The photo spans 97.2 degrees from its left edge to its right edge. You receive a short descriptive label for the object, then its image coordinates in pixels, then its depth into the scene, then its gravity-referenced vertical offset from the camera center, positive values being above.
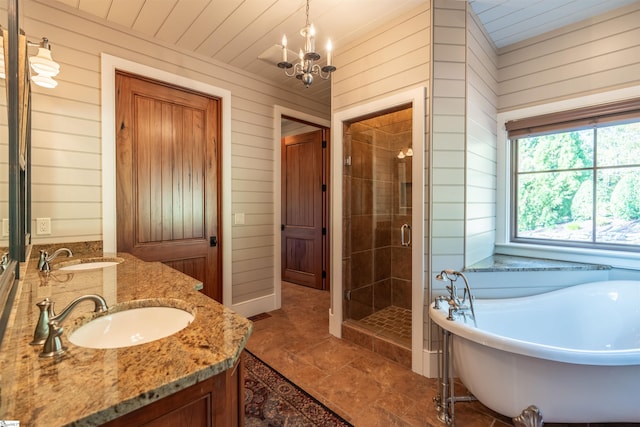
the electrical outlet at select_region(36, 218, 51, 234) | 1.92 -0.10
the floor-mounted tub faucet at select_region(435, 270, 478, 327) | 1.65 -0.57
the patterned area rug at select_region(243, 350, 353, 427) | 1.62 -1.21
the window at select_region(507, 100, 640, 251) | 2.21 +0.28
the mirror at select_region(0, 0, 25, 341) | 0.79 +0.18
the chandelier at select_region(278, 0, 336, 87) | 1.54 +0.90
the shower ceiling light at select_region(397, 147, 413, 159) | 3.10 +0.64
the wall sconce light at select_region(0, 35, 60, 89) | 1.65 +0.87
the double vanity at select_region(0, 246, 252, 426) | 0.56 -0.37
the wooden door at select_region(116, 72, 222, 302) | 2.34 +0.31
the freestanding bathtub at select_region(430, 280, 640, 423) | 1.29 -0.80
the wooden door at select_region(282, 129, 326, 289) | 4.16 +0.02
